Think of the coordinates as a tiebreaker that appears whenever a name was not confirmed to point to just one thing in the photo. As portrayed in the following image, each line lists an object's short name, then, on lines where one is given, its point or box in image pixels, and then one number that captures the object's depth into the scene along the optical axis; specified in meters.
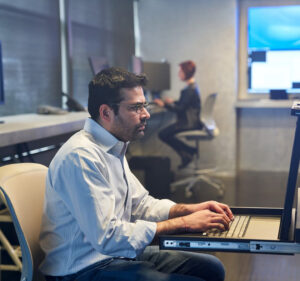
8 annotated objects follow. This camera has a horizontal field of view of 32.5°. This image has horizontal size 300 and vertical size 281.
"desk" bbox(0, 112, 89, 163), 3.04
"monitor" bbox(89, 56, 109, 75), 5.00
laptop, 1.28
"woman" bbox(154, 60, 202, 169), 5.62
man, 1.48
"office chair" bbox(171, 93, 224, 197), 5.59
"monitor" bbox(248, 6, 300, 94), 6.24
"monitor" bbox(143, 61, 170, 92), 6.33
